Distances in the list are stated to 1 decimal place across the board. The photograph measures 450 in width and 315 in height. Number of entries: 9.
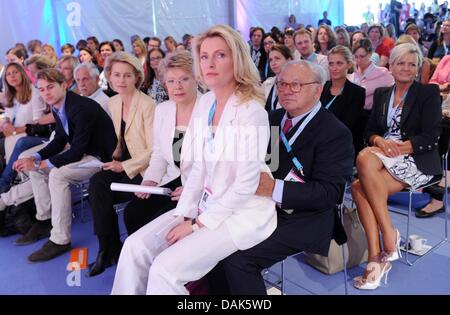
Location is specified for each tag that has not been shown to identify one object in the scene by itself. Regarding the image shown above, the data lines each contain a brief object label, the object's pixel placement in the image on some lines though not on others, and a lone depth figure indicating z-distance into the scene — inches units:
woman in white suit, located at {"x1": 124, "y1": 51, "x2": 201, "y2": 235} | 98.9
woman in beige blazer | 111.3
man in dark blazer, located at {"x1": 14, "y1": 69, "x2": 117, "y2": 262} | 121.0
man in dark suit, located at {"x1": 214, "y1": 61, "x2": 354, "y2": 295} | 71.4
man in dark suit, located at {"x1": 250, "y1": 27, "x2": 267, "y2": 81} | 281.3
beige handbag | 103.8
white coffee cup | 114.2
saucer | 113.2
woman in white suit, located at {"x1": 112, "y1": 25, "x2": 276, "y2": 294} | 67.4
